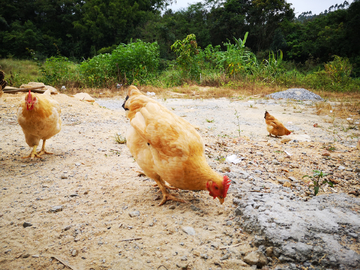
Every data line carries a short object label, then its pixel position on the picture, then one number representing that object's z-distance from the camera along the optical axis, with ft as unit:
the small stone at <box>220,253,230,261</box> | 4.94
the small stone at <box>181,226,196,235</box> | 5.68
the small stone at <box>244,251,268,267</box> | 4.75
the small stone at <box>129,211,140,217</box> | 6.44
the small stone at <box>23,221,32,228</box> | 5.99
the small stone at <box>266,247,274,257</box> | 4.93
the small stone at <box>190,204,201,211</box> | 6.70
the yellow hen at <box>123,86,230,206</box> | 6.11
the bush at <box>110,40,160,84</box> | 36.29
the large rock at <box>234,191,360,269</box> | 4.62
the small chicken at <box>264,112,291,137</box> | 14.42
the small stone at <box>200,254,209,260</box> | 4.99
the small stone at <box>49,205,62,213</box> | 6.66
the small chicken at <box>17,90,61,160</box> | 10.16
